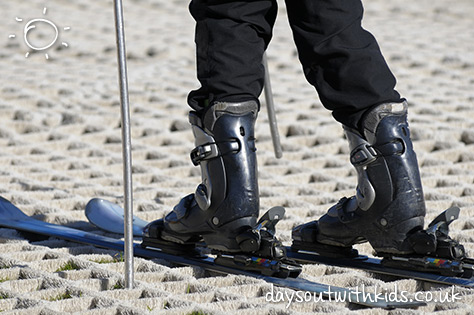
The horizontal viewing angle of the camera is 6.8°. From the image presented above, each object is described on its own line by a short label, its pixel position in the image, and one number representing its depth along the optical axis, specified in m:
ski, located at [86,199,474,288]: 9.07
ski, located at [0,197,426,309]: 8.95
